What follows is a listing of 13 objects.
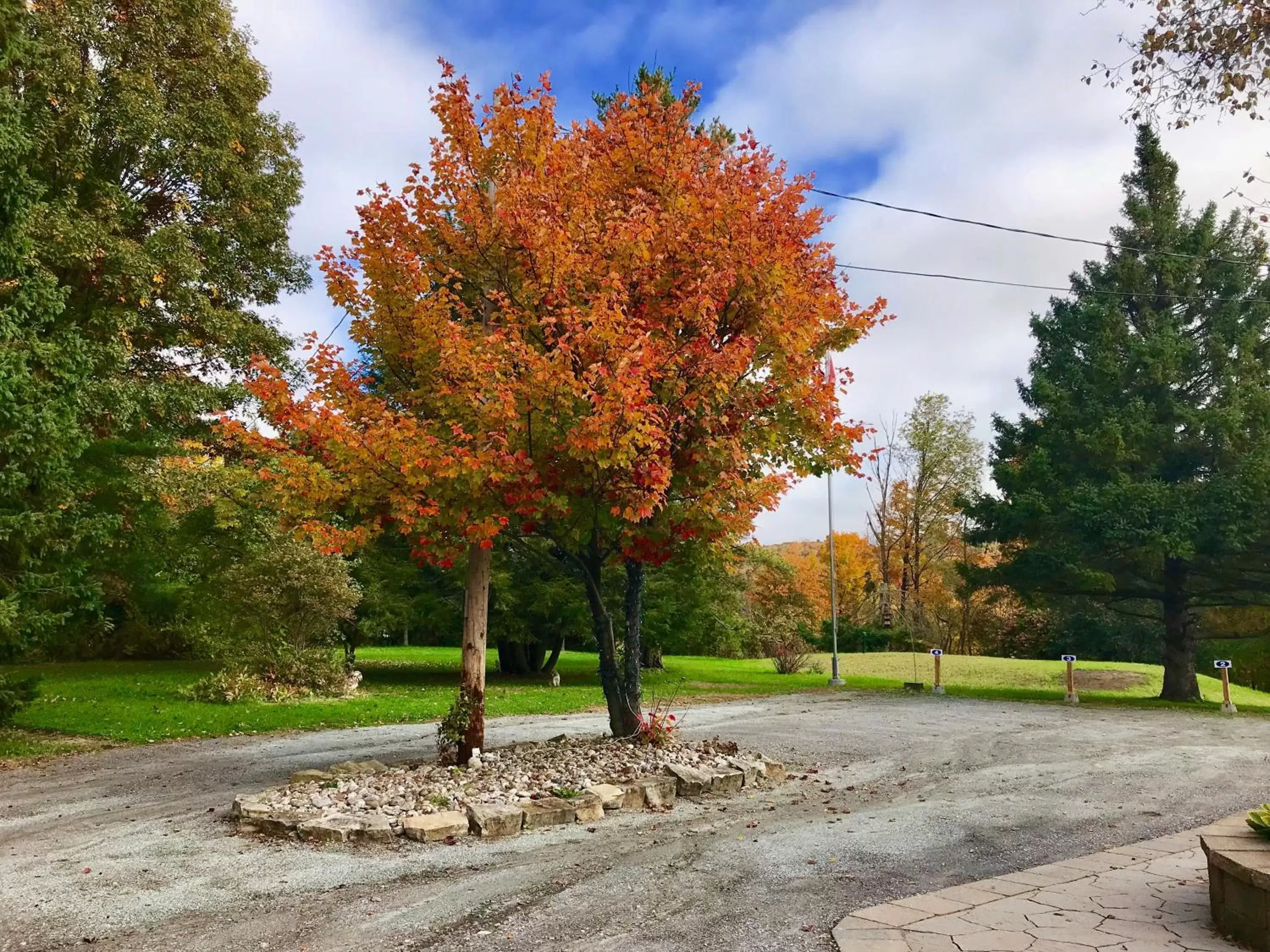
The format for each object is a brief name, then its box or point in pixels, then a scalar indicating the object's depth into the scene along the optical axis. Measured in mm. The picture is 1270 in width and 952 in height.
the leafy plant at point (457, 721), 7867
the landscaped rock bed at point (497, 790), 6047
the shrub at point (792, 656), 29281
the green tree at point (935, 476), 37188
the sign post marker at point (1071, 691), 19047
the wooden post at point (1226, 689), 17297
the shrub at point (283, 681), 15086
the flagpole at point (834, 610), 23672
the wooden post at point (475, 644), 7840
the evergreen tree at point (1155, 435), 18188
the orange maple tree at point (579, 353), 6938
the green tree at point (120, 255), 10188
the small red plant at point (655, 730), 8734
